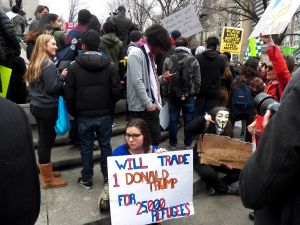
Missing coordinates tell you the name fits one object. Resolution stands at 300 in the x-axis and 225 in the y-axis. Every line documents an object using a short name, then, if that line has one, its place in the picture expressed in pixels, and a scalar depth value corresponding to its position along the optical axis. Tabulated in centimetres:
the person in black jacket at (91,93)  367
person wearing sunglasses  246
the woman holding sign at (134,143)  326
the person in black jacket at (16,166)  89
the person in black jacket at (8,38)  297
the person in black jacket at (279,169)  103
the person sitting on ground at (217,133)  439
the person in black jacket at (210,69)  564
